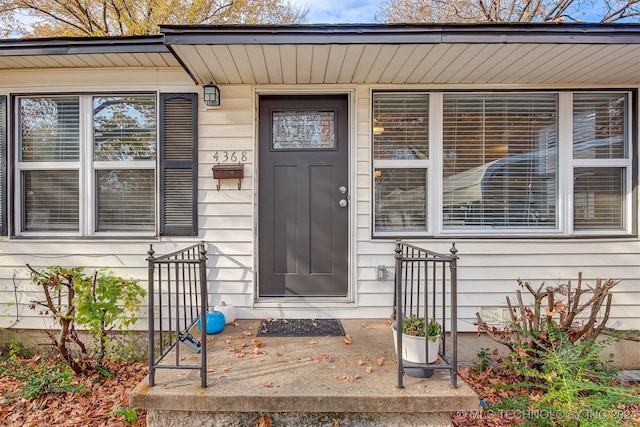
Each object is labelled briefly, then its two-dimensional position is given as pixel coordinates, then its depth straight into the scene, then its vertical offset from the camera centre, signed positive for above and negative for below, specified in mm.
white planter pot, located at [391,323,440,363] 1963 -862
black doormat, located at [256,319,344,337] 2602 -1009
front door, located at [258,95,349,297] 3043 +138
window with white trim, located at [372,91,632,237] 2979 +496
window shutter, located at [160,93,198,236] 2926 +424
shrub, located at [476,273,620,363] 2426 -881
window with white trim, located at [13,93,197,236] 2969 +428
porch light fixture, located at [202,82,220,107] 2818 +1046
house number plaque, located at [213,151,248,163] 2934 +511
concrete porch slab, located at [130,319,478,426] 1781 -1041
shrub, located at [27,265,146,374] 2508 -766
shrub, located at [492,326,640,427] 1908 -1159
